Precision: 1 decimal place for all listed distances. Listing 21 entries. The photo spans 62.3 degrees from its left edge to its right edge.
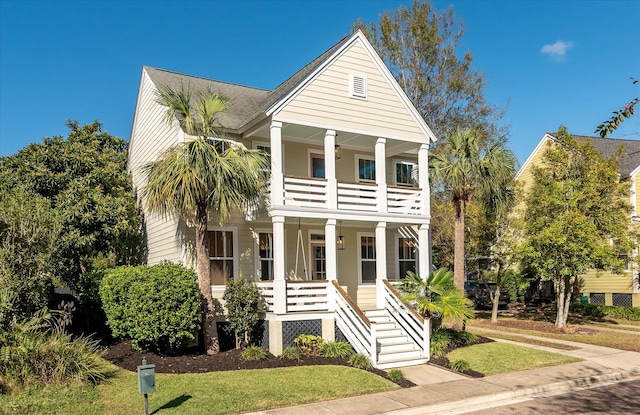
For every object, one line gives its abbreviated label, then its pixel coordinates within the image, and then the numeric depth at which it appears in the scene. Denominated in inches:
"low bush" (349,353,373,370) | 518.0
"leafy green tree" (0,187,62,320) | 438.3
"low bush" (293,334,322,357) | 566.6
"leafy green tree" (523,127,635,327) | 801.6
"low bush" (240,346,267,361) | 528.7
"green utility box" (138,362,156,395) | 351.3
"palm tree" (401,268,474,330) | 575.8
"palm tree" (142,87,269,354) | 538.6
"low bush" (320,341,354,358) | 555.5
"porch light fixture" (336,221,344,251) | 743.7
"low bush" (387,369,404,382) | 480.6
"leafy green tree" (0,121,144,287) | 699.4
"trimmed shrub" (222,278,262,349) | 581.6
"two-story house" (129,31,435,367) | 595.5
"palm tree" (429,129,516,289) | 756.0
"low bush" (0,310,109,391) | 401.1
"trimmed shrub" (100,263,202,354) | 511.2
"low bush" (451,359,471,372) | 520.4
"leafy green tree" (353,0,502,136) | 1310.3
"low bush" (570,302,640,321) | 963.6
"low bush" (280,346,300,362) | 540.8
